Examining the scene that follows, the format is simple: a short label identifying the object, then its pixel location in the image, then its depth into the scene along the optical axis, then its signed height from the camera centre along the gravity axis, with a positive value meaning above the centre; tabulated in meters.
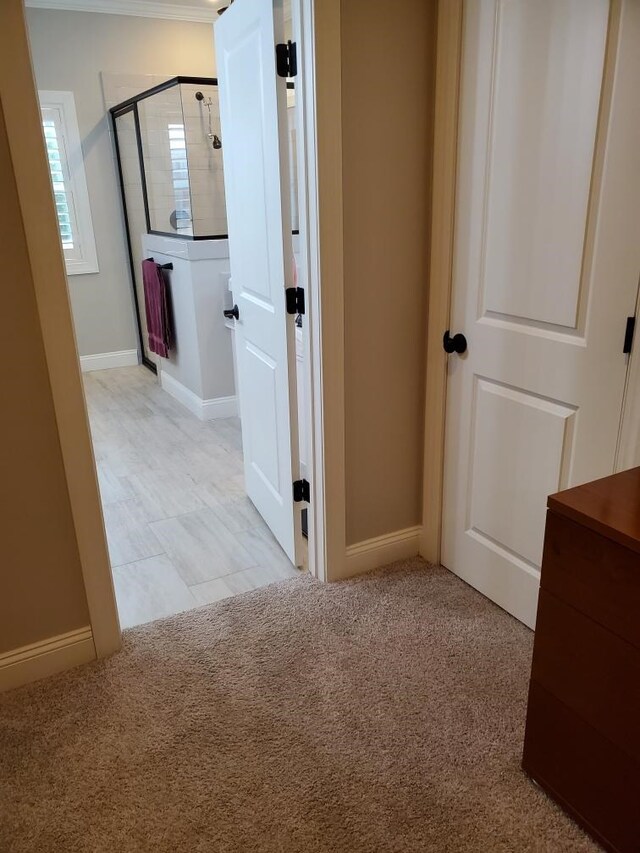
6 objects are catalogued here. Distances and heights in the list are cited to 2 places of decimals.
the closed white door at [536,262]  1.52 -0.18
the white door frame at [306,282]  1.53 -0.22
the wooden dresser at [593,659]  1.19 -0.89
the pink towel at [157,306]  4.36 -0.68
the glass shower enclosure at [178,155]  3.81 +0.27
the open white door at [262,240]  2.02 -0.14
